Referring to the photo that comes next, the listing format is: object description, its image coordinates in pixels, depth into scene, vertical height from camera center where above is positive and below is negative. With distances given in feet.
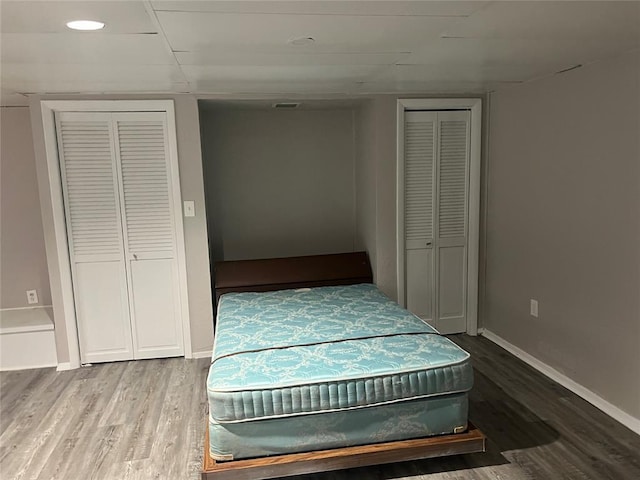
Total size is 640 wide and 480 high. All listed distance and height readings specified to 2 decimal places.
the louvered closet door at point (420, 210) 12.56 -0.65
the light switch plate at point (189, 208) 11.96 -0.37
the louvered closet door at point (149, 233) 11.62 -0.95
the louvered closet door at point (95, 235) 11.42 -0.94
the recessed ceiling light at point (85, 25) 5.81 +2.09
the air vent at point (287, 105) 12.35 +2.22
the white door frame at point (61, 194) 11.19 +0.13
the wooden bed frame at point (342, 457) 7.09 -4.02
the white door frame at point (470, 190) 12.38 -0.15
